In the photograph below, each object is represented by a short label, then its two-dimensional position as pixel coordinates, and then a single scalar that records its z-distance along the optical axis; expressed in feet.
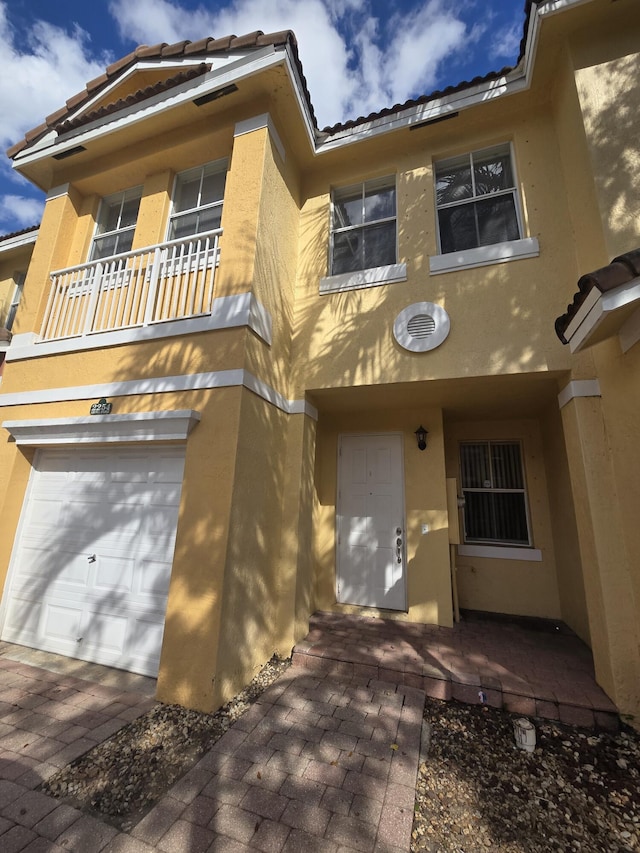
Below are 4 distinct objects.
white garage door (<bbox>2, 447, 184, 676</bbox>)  13.06
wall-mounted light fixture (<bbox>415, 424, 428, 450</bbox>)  17.74
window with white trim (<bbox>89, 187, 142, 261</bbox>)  19.57
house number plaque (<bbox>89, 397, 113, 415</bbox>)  14.37
